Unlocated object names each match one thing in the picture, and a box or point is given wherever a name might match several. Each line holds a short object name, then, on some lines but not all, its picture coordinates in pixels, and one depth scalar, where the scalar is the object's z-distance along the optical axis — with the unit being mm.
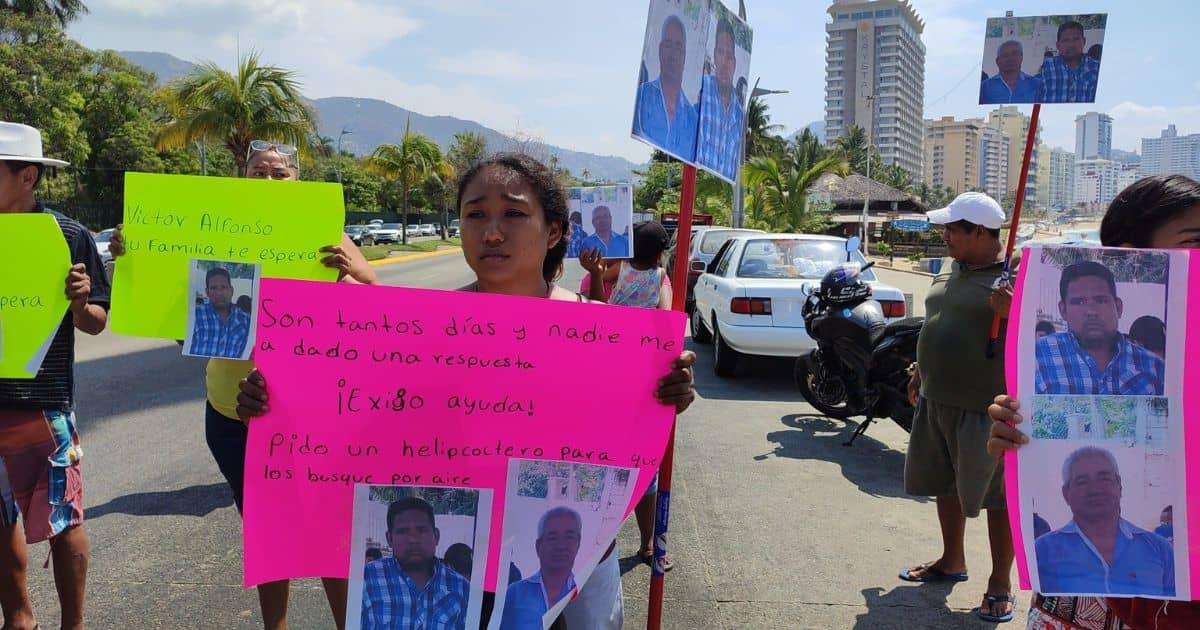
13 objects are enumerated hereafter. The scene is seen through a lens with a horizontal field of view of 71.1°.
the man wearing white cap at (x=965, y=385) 3439
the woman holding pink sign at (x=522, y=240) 1941
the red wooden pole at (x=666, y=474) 2150
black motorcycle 5836
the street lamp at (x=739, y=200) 22339
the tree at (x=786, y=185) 25297
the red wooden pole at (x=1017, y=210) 3229
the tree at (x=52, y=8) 34250
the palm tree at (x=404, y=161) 41469
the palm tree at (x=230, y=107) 21500
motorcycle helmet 6707
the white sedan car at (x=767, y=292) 8219
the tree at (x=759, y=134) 50156
